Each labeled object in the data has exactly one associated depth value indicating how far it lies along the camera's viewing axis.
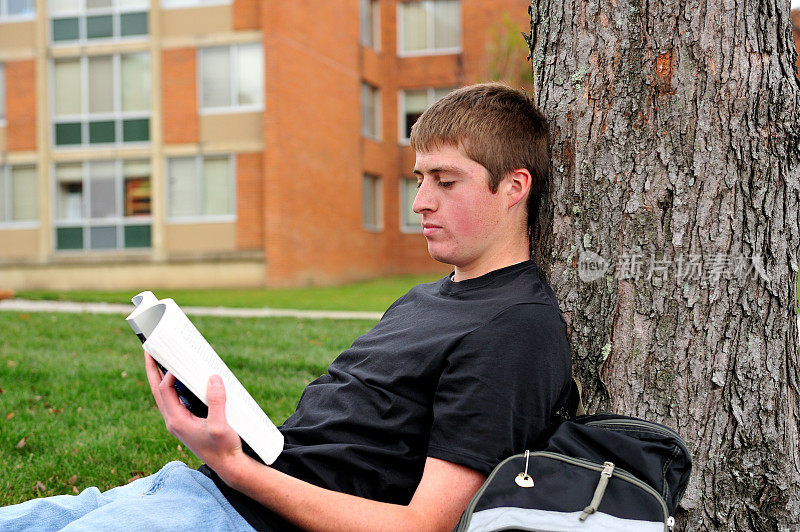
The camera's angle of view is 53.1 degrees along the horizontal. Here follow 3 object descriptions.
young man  1.95
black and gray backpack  1.85
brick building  19.64
